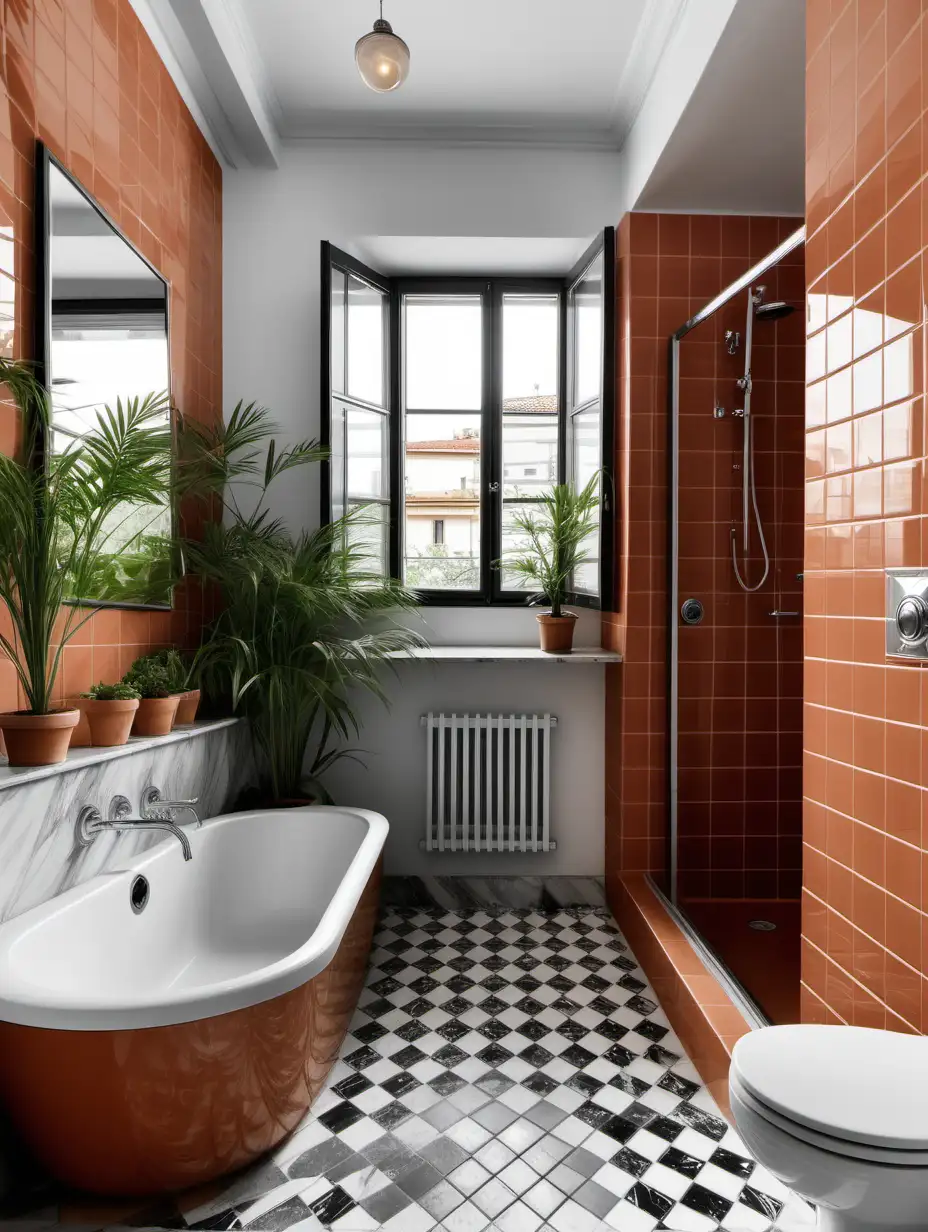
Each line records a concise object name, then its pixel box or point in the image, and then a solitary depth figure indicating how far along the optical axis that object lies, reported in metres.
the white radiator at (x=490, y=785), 2.95
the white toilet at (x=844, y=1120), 0.90
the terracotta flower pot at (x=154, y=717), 2.00
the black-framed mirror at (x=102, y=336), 1.70
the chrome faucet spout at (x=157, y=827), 1.70
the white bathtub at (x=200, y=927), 1.26
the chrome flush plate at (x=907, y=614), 1.15
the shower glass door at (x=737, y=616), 2.72
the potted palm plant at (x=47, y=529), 1.49
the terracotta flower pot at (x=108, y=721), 1.77
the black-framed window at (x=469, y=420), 3.23
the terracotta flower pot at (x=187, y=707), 2.24
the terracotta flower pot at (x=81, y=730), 1.79
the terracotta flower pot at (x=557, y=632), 2.90
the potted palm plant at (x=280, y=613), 2.47
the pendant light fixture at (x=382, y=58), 1.95
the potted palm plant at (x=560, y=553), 2.84
